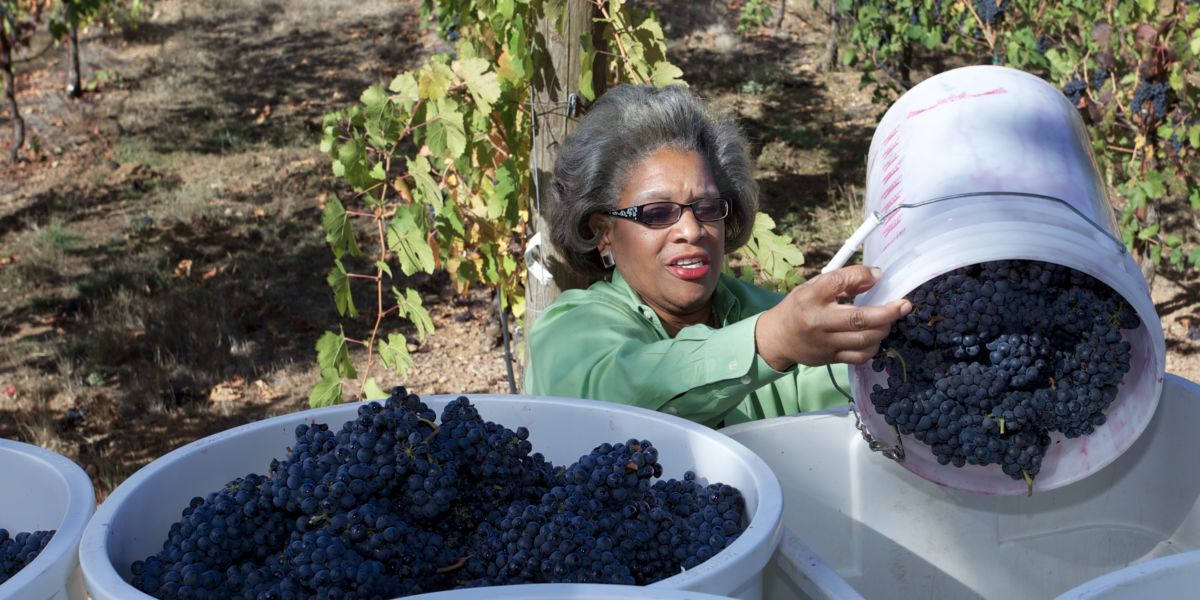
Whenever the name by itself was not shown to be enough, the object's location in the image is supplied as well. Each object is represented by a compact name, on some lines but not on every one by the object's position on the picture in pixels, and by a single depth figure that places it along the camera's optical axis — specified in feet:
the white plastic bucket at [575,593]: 3.02
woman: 5.51
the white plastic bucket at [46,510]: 3.51
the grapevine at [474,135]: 8.30
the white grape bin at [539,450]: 3.49
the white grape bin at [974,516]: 5.27
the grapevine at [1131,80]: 13.38
